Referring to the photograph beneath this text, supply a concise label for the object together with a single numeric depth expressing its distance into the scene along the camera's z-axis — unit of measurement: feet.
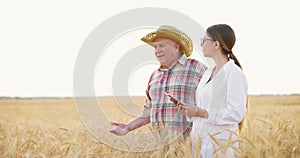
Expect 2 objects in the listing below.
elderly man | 11.48
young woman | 9.37
